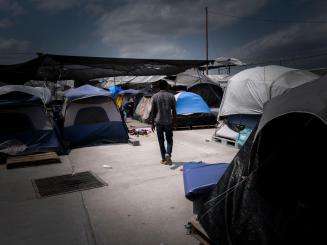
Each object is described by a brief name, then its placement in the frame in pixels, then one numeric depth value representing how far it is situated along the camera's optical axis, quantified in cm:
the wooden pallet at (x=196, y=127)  1525
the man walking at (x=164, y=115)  825
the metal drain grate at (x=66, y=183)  654
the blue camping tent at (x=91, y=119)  1098
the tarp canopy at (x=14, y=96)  984
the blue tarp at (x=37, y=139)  941
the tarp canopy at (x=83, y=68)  1217
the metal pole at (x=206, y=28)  3328
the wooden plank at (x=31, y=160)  846
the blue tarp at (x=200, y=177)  432
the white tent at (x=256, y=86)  992
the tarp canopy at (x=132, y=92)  2200
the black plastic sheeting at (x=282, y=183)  303
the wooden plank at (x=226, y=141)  1079
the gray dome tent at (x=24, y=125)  937
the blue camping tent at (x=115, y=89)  3020
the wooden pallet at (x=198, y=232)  382
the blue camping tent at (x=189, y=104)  1549
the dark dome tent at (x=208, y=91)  2042
